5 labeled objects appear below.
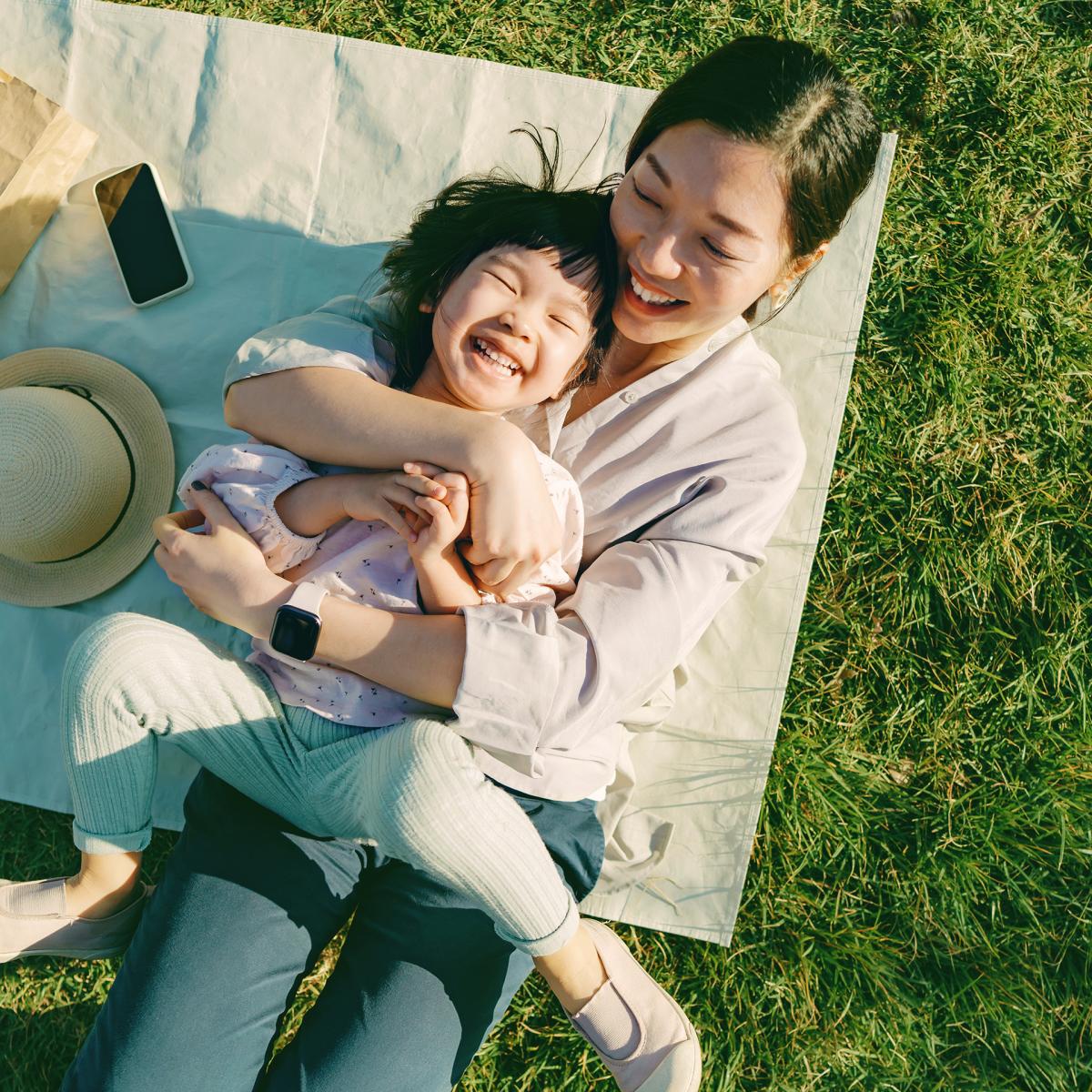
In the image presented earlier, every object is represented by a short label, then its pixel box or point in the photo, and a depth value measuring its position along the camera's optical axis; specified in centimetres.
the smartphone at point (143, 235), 269
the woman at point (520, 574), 185
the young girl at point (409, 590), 187
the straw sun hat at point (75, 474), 222
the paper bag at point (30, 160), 256
